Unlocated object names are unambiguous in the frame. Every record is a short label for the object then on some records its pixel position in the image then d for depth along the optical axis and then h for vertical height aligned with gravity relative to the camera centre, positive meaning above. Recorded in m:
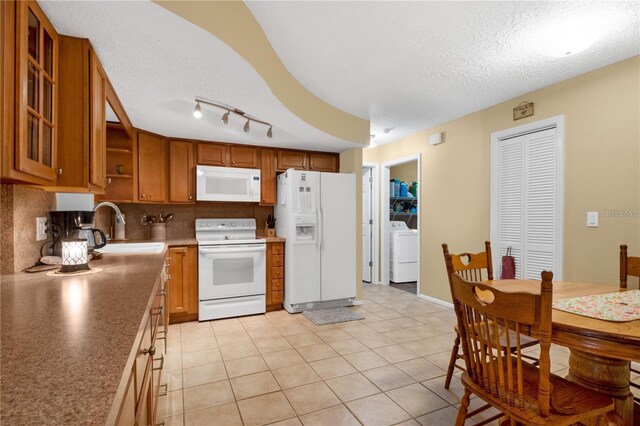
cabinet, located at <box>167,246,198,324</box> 3.38 -0.79
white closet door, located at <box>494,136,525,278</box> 3.25 +0.17
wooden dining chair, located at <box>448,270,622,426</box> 1.11 -0.66
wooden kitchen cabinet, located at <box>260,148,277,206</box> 4.10 +0.49
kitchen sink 2.47 -0.31
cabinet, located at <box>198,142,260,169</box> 3.83 +0.74
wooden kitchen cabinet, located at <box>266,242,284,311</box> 3.86 -0.77
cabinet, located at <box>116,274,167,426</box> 0.80 -0.57
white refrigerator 3.78 -0.29
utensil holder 3.70 -0.21
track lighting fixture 2.61 +0.95
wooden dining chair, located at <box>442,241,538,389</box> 2.26 -0.37
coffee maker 1.90 -0.09
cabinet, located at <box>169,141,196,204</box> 3.68 +0.49
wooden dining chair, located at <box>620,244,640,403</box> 1.97 -0.34
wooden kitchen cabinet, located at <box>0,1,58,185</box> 1.10 +0.49
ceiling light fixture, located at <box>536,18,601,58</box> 2.06 +1.24
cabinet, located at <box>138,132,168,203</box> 3.45 +0.52
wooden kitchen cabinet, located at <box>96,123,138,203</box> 3.26 +0.50
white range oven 3.48 -0.74
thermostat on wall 4.15 +1.02
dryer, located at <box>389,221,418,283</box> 5.22 -0.70
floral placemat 1.33 -0.44
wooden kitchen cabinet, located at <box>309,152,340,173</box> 4.40 +0.74
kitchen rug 3.49 -1.20
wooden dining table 1.14 -0.49
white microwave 3.71 +0.36
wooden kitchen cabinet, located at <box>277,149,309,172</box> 4.21 +0.74
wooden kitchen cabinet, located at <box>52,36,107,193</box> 1.63 +0.53
